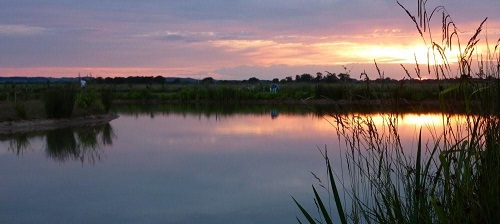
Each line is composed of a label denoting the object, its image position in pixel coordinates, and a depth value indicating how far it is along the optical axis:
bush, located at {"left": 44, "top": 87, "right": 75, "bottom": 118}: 13.35
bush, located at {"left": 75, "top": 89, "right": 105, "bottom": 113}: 15.60
